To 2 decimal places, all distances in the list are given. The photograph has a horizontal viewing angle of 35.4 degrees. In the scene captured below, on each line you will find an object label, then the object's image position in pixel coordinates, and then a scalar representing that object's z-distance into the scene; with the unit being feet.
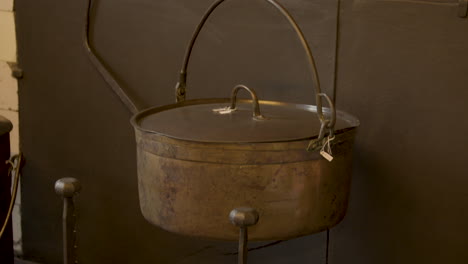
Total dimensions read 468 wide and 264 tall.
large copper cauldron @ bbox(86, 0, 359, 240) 7.22
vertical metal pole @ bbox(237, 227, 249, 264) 6.35
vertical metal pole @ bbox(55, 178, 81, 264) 6.59
